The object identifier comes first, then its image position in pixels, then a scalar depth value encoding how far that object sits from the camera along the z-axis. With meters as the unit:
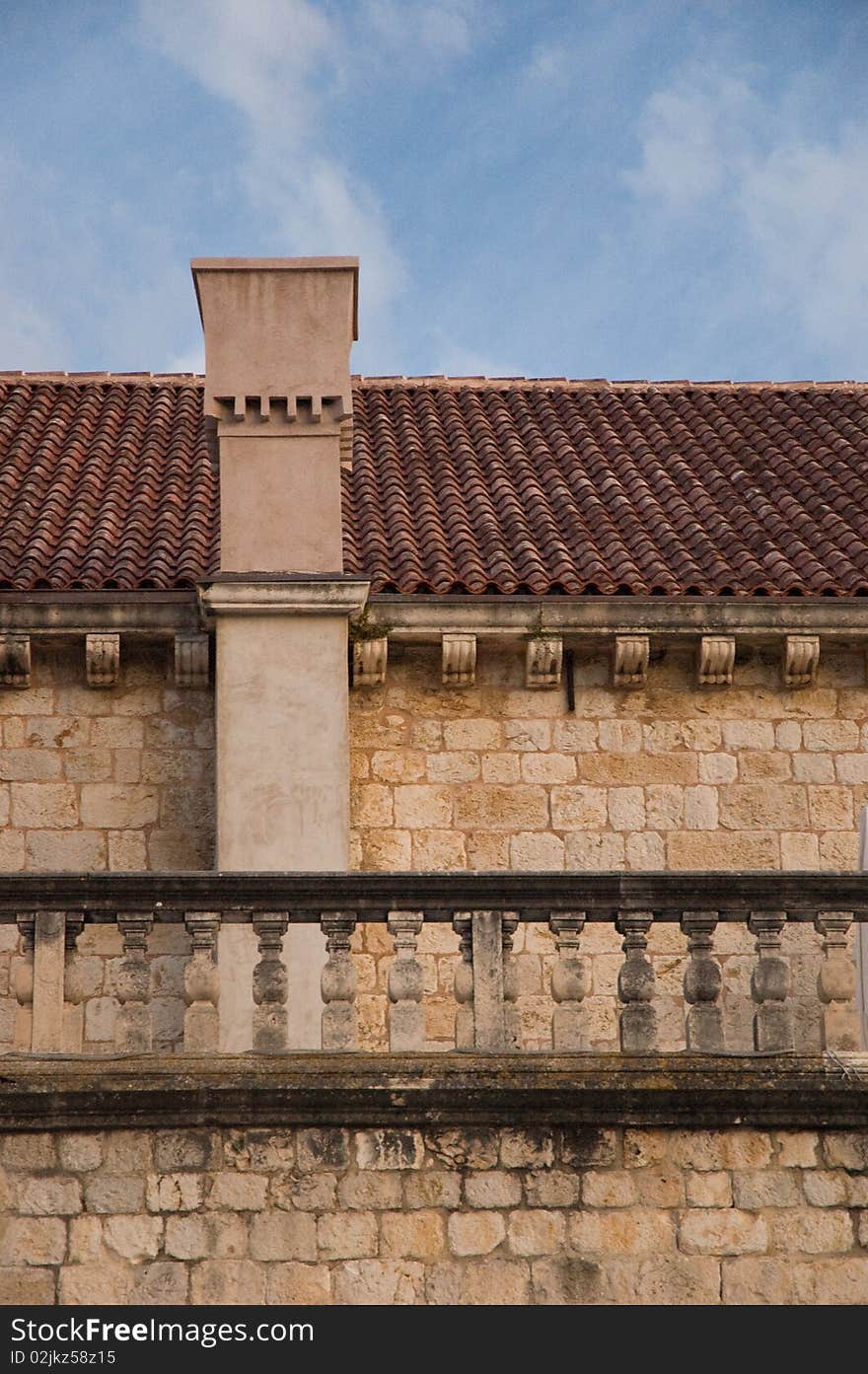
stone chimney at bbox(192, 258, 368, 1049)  19.73
